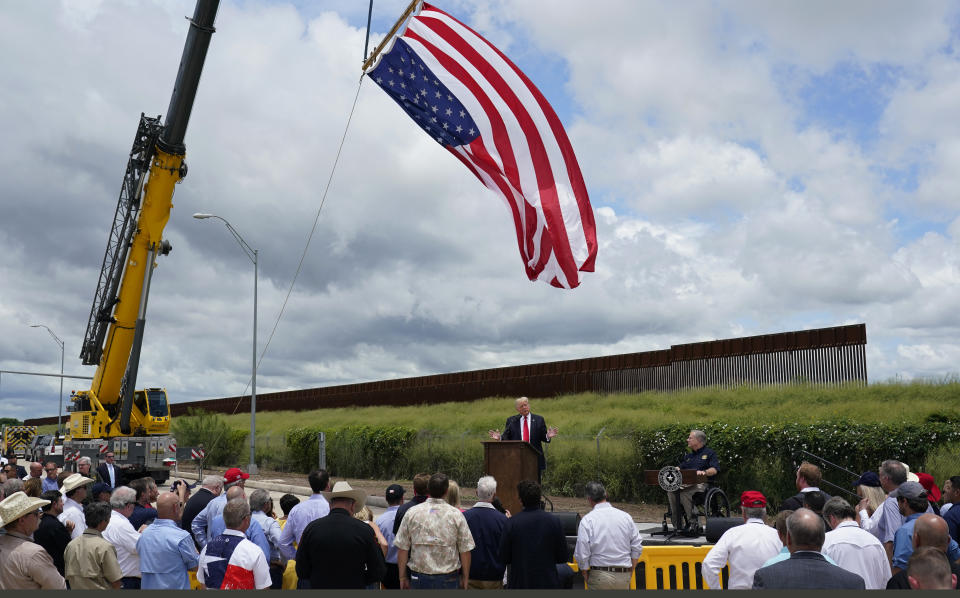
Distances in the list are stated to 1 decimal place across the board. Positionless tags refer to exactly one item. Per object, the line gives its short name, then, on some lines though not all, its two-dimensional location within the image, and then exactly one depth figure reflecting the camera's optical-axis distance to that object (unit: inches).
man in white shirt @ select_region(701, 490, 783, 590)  244.7
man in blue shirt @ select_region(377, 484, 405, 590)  291.0
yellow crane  821.2
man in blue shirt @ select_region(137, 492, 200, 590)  247.8
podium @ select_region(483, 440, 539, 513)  400.8
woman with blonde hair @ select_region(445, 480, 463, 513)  285.4
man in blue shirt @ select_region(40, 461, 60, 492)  462.0
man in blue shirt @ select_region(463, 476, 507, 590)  276.7
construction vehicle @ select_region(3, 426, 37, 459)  1675.7
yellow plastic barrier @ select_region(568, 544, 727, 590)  336.2
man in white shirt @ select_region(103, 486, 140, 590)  271.0
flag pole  391.2
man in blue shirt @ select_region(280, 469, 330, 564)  297.1
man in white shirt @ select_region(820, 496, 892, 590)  228.2
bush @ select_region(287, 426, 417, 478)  1148.5
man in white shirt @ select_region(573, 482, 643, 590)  282.7
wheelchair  444.8
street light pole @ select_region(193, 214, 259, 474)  1152.8
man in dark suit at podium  455.5
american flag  393.7
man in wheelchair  451.5
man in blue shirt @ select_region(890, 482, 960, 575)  246.2
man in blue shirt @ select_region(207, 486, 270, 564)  263.6
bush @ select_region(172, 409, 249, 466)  1454.2
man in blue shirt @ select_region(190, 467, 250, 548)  311.3
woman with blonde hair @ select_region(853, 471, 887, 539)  308.5
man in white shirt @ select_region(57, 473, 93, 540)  327.6
